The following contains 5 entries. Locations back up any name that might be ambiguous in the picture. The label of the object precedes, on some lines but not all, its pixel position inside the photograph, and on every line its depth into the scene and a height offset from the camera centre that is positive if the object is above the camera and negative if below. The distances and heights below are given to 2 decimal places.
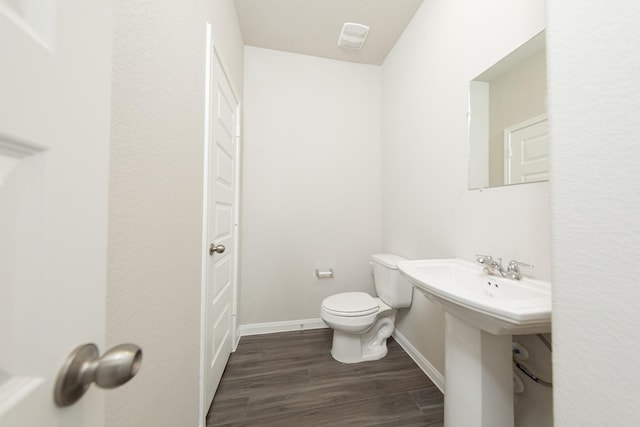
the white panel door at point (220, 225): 1.13 -0.06
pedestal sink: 0.65 -0.46
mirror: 0.89 +0.44
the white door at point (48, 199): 0.20 +0.02
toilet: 1.51 -0.68
